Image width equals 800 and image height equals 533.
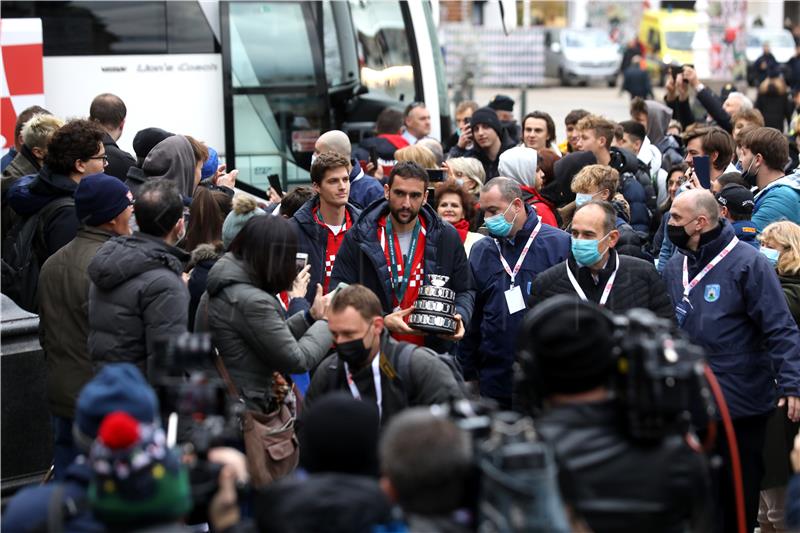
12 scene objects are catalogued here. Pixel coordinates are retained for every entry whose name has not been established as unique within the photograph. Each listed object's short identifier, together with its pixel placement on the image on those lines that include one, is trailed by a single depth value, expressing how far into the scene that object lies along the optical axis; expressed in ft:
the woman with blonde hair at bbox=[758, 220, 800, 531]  43.16
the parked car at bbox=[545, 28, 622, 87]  257.70
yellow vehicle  252.54
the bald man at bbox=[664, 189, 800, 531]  39.76
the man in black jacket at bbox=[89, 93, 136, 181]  52.66
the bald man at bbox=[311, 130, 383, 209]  54.55
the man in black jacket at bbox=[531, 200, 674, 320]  40.05
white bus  76.04
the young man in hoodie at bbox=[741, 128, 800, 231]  51.87
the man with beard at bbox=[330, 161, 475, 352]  42.96
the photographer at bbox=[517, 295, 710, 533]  23.10
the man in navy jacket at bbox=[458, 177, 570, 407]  44.89
